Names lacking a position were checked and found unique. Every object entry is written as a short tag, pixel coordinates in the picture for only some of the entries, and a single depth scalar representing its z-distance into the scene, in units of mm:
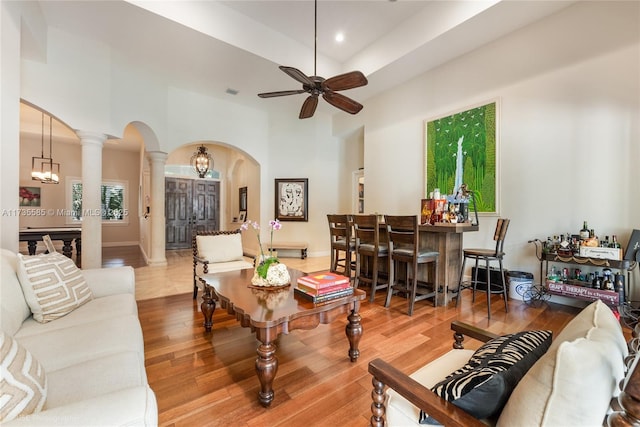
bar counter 3175
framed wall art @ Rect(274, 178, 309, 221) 6699
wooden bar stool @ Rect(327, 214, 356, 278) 3676
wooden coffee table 1522
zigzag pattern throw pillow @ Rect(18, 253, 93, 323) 1582
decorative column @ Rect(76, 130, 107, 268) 4098
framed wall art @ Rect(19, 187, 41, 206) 7043
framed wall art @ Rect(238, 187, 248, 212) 7530
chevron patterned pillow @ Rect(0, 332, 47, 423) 730
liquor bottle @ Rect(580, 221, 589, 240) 2963
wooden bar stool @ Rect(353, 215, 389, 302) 3320
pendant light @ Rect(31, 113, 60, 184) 6768
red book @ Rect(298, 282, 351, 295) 1847
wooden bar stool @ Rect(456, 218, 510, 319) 2945
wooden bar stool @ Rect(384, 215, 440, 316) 2963
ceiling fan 2936
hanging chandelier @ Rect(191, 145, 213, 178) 6680
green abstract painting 3939
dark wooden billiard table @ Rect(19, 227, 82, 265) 4699
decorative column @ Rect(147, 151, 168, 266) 5449
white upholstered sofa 715
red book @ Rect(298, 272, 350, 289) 1880
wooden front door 7887
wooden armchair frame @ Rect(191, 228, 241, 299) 3219
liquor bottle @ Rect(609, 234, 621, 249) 2785
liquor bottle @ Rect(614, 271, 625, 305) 2731
